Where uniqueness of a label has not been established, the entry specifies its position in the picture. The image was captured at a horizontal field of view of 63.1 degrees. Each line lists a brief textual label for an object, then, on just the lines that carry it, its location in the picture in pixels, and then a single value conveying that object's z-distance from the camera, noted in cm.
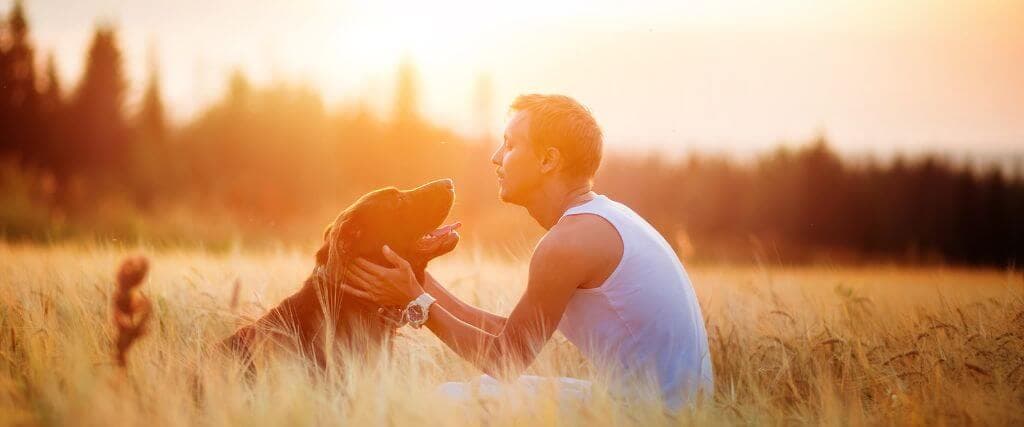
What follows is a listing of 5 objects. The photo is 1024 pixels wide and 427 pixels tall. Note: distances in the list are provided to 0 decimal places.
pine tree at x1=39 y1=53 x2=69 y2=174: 4119
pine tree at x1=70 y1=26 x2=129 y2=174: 4188
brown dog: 457
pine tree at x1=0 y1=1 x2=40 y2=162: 4028
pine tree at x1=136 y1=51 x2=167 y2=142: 4516
